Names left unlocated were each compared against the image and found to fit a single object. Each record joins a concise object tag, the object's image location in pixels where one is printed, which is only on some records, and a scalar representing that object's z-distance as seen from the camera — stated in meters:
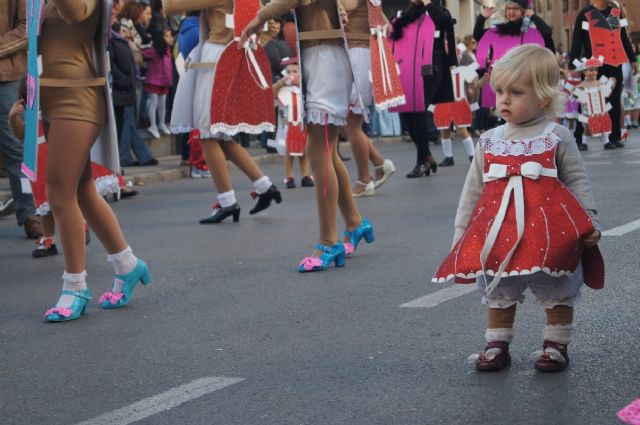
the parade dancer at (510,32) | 20.59
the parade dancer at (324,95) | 10.21
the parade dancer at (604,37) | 24.74
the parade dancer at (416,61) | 19.35
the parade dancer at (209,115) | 13.59
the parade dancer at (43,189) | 10.35
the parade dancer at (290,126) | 18.85
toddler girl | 6.18
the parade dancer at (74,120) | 8.41
